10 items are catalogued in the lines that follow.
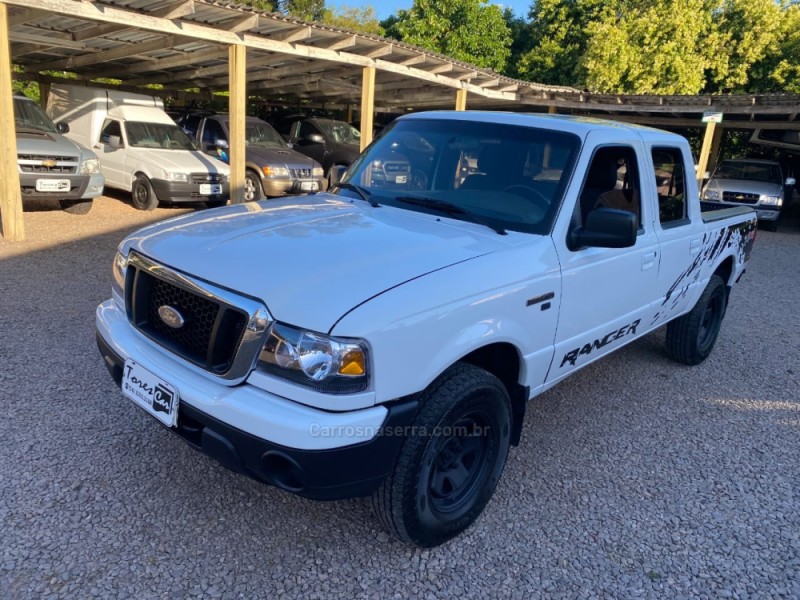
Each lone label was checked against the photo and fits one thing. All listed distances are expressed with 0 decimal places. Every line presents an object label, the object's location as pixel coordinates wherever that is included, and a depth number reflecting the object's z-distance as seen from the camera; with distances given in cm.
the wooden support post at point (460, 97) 1335
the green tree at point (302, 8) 3288
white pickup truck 208
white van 998
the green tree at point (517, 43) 2521
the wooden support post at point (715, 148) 1653
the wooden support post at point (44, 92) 1511
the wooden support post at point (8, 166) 717
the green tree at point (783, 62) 2092
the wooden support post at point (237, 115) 945
